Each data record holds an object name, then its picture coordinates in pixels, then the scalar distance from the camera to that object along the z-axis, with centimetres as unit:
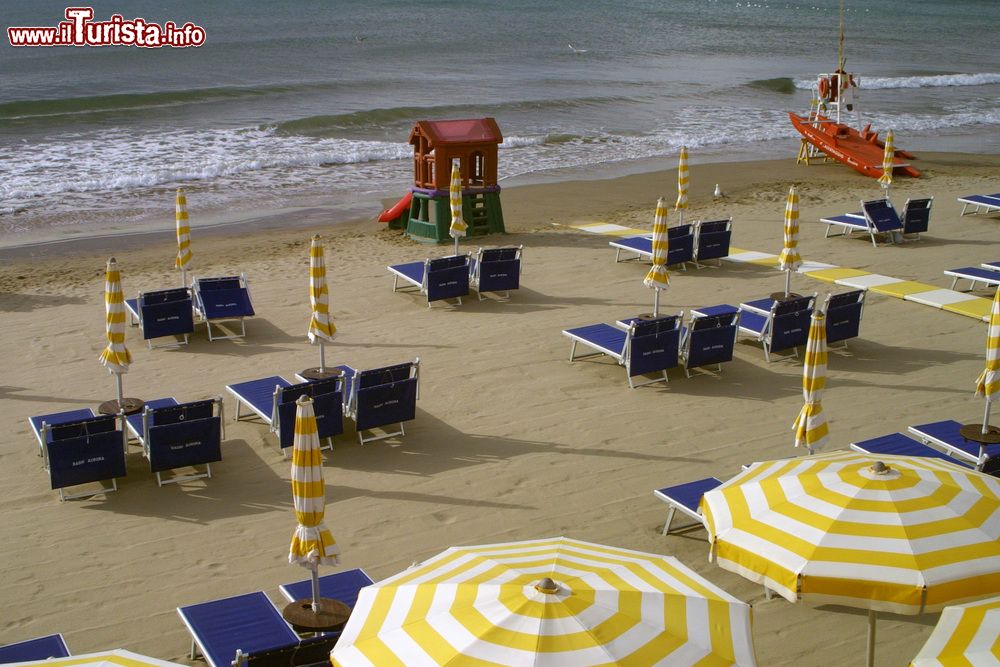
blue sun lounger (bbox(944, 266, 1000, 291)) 1395
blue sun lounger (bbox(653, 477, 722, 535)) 823
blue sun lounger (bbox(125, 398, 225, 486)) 921
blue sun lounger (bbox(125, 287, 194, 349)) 1266
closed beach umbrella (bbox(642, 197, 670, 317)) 1214
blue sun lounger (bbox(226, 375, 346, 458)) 969
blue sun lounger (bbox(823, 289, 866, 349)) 1208
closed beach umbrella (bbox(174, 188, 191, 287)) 1327
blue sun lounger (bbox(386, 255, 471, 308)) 1398
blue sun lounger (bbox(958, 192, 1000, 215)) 1850
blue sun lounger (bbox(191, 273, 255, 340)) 1294
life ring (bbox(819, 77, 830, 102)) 2688
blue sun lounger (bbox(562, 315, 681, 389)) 1133
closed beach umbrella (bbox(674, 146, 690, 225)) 1684
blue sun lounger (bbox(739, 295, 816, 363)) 1204
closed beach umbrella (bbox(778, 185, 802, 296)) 1303
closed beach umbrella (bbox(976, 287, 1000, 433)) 870
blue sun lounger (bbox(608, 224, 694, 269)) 1556
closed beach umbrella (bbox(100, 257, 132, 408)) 988
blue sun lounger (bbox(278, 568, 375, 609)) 711
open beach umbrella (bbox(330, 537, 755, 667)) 462
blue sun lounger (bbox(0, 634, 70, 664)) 622
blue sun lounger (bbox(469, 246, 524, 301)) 1427
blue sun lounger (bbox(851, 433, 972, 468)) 887
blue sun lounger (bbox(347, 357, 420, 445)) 1004
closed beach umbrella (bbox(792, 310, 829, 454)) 788
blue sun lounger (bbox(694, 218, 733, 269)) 1587
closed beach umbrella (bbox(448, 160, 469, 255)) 1510
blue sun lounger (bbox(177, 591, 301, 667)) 640
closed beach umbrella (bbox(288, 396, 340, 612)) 635
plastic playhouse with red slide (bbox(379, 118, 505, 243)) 1764
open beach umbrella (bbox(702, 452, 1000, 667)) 530
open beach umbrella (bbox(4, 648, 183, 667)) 469
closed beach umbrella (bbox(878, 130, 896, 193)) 1795
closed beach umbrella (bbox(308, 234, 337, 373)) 1087
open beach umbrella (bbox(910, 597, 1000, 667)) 457
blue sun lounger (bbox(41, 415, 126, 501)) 889
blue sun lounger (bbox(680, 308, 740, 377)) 1155
